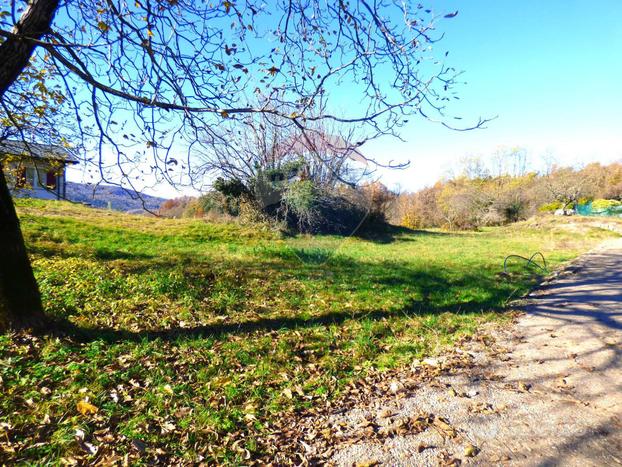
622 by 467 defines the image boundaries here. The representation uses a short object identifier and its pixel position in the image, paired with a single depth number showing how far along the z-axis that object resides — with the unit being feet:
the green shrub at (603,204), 106.10
